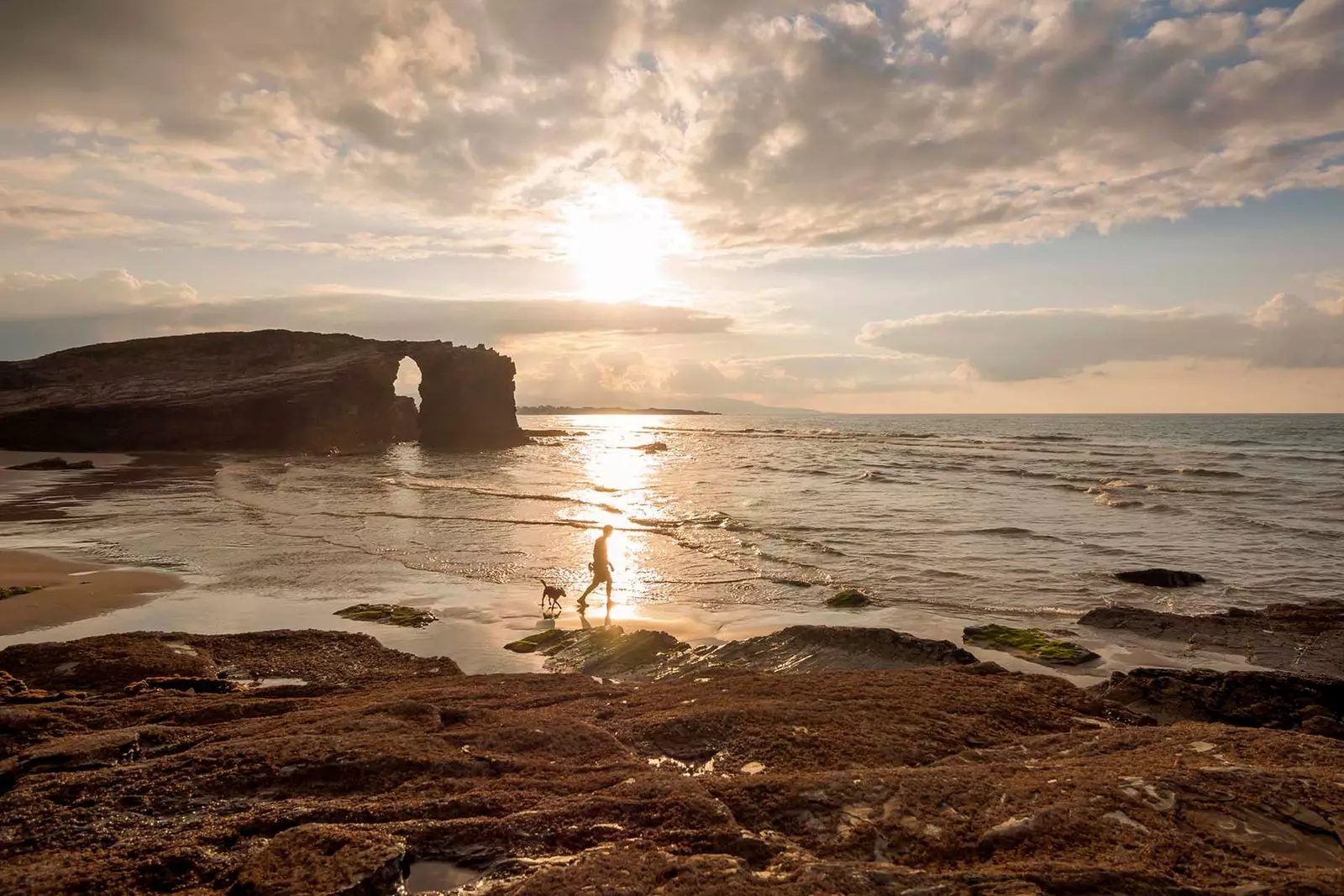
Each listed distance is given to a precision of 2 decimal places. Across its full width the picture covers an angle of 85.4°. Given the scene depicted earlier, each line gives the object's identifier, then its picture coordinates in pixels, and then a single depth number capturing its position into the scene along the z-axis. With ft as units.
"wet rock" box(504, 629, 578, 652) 34.76
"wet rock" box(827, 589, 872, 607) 45.44
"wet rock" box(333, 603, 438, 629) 38.83
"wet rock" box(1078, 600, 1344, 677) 33.99
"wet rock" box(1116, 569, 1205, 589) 51.62
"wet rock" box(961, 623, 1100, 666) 33.50
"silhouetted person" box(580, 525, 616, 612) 46.55
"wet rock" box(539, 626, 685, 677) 31.68
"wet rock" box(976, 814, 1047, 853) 12.65
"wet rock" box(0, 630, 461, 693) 27.12
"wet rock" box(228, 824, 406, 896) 11.39
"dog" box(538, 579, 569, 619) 41.32
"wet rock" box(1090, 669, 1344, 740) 24.05
